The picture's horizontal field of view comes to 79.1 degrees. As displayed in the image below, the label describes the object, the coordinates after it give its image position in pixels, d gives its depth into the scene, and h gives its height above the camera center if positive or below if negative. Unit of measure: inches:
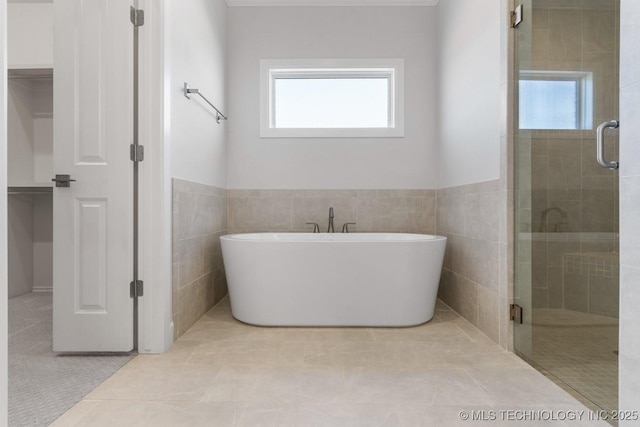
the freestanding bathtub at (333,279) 99.0 -17.6
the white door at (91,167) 80.6 +9.2
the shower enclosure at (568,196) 57.3 +2.7
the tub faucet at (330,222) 136.2 -3.7
